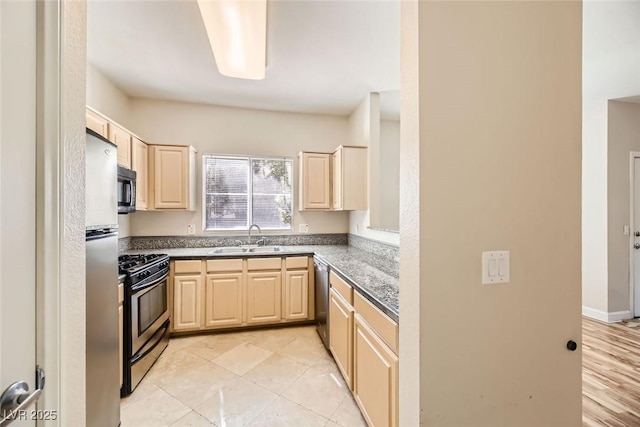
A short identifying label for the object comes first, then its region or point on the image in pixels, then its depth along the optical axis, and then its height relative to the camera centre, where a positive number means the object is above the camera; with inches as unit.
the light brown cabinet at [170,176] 126.0 +16.8
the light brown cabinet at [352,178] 132.3 +16.6
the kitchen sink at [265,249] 136.0 -18.8
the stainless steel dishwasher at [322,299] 102.9 -34.9
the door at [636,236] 139.2 -12.2
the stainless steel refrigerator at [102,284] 50.9 -14.3
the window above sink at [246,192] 145.9 +11.1
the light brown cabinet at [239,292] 117.4 -36.0
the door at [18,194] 23.4 +1.7
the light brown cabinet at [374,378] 53.0 -36.8
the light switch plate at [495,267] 38.7 -7.9
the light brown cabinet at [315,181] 143.2 +16.6
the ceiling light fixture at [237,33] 67.5 +51.2
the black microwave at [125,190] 89.4 +7.6
